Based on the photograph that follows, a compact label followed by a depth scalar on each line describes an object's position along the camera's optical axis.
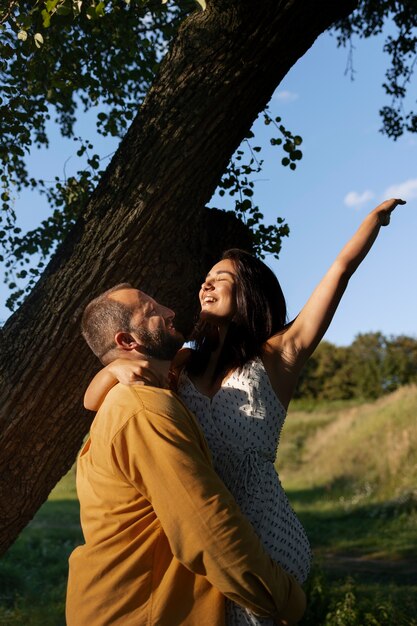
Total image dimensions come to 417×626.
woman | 2.82
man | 2.36
